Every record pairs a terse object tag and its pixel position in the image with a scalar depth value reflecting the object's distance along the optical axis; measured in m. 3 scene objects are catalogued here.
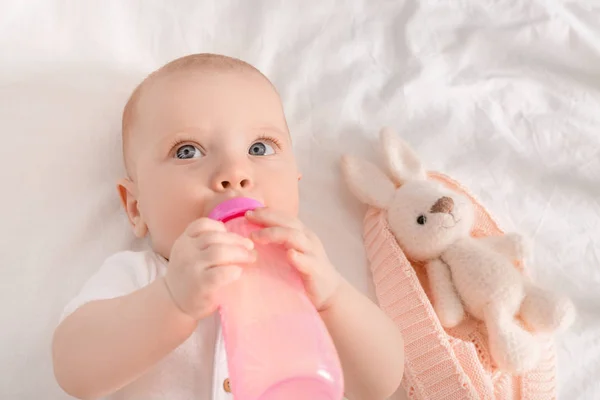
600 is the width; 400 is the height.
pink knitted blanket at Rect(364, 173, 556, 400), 1.02
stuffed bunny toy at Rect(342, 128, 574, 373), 1.03
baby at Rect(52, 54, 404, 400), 0.79
